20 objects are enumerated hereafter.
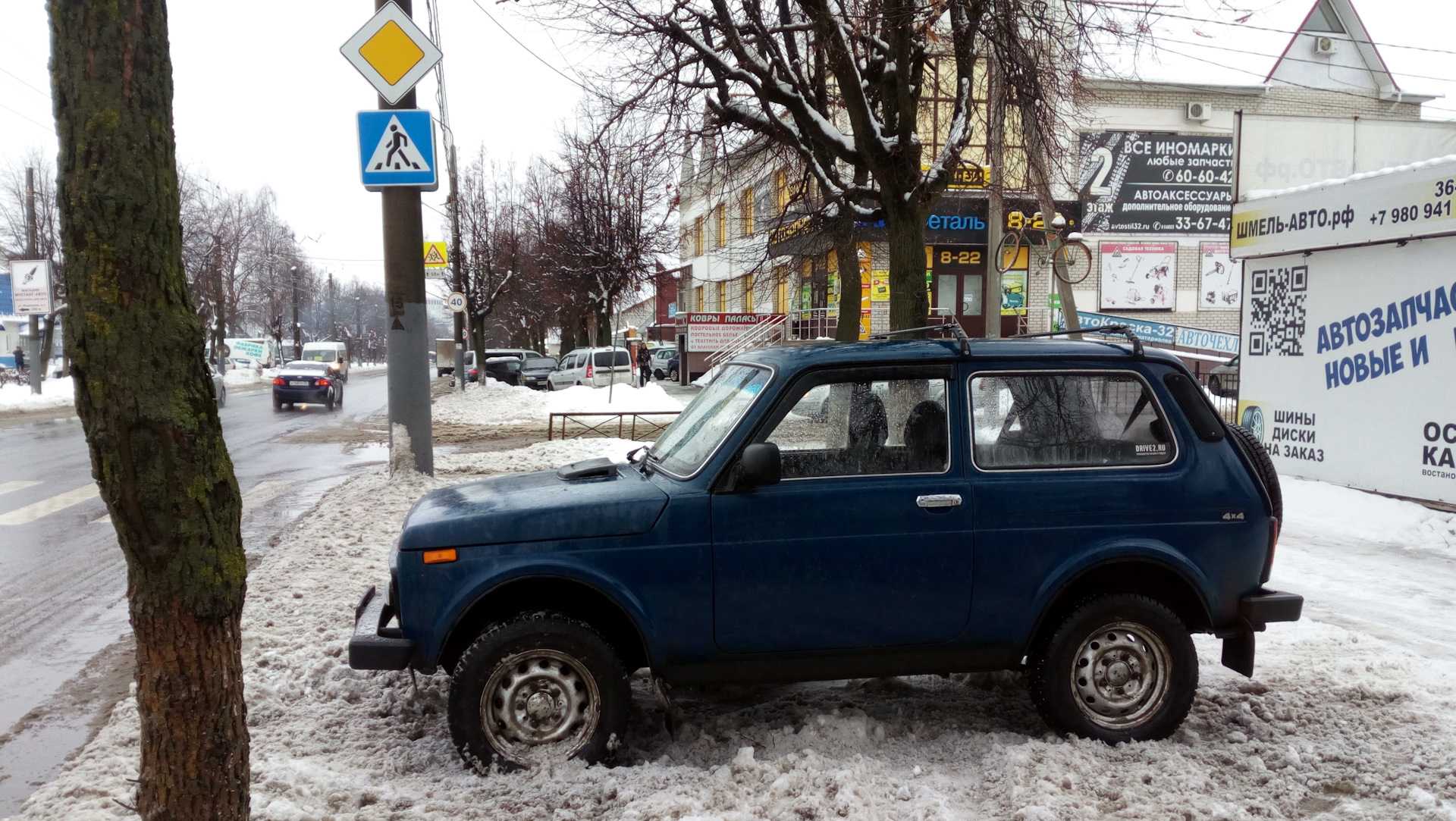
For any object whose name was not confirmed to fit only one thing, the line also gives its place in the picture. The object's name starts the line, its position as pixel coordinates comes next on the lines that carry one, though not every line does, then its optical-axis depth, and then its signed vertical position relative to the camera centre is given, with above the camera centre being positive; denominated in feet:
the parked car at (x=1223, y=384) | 56.57 -2.77
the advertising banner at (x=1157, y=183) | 105.19 +17.36
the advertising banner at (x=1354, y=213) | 29.63 +4.34
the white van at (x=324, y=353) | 136.26 -0.64
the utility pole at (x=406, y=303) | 32.35 +1.51
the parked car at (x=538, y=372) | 134.51 -3.48
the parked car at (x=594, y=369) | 113.50 -2.65
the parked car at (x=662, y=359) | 135.64 -1.81
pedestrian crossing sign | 30.27 +6.26
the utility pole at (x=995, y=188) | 39.99 +7.01
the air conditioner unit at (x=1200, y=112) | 104.42 +24.80
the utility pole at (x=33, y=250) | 91.61 +12.22
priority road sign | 28.66 +8.76
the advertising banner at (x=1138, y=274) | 105.91 +7.61
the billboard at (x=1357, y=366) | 29.60 -0.80
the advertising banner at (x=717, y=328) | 112.06 +2.07
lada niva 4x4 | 12.67 -2.80
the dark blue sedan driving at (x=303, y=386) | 88.94 -3.44
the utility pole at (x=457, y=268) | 99.96 +9.11
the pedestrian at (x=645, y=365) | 122.21 -2.37
